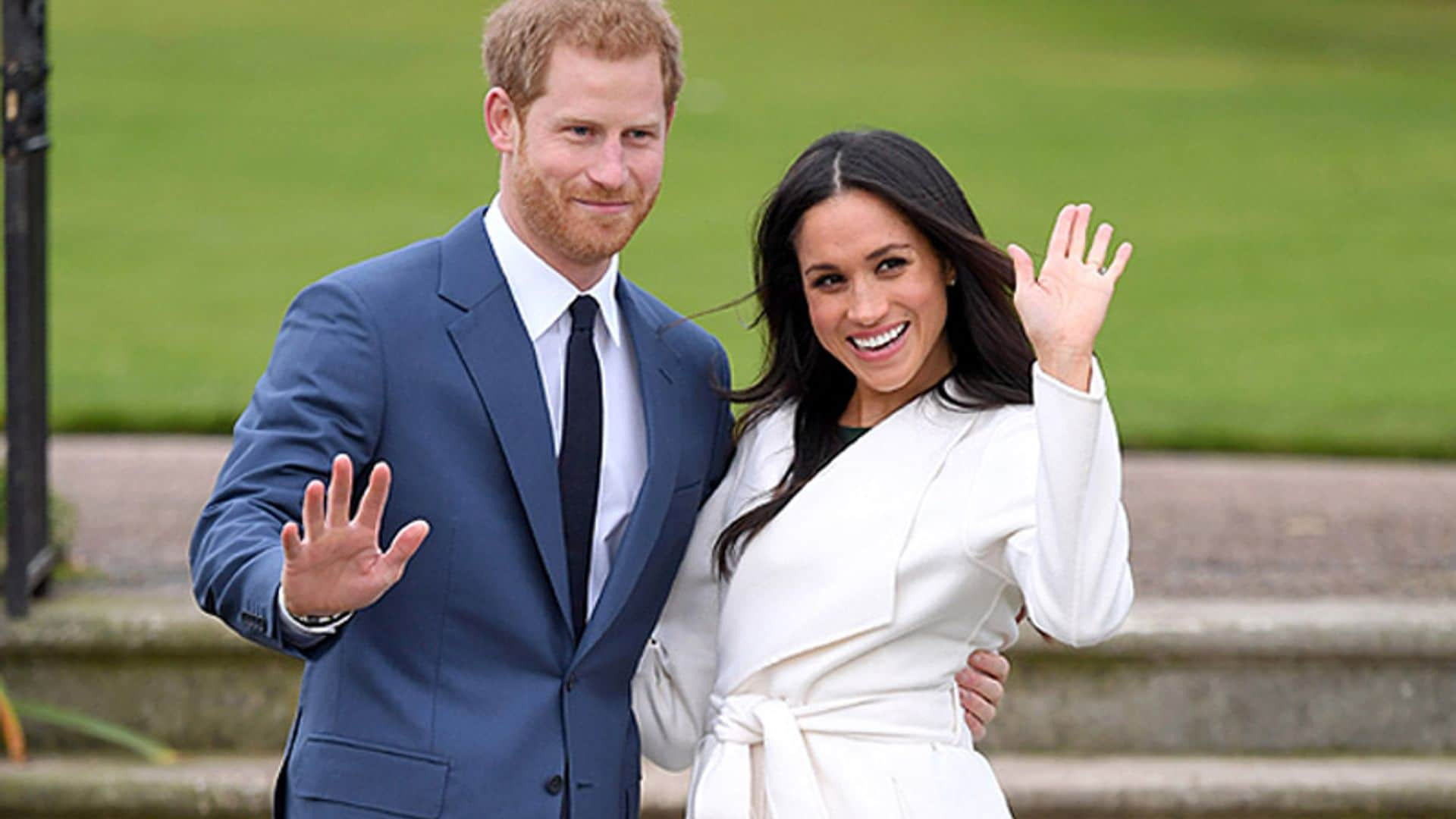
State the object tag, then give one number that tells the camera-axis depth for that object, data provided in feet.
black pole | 31.40
